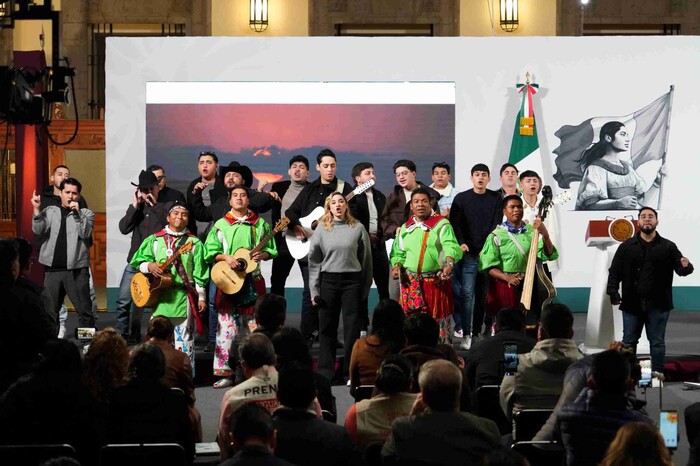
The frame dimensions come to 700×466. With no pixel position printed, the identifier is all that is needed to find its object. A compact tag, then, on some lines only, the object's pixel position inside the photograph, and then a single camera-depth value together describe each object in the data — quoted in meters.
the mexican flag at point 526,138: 13.55
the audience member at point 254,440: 4.27
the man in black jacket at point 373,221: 10.58
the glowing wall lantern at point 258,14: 18.38
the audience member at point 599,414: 4.99
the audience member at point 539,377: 6.48
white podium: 10.74
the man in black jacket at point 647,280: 9.64
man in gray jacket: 11.24
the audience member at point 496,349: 7.03
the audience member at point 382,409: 5.49
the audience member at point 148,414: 5.52
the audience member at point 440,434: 4.77
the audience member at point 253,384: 5.70
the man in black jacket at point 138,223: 10.88
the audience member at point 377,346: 7.17
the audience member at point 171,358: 7.07
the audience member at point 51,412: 5.44
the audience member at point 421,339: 6.59
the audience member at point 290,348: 6.53
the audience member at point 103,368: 6.11
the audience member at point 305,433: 4.86
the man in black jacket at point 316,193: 10.41
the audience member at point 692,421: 5.85
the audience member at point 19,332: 6.42
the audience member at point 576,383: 5.56
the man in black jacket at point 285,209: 10.73
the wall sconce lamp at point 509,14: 18.52
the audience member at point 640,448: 4.09
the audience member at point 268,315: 7.51
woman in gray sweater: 9.45
